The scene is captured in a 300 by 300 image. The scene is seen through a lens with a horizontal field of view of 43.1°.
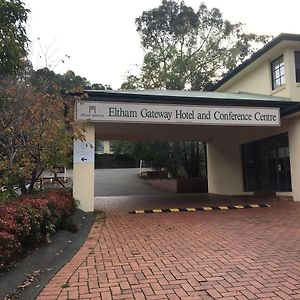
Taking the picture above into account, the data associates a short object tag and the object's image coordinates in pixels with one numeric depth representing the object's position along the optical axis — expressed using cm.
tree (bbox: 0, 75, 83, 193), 981
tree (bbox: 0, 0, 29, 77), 698
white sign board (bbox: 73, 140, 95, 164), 1230
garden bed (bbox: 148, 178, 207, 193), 2350
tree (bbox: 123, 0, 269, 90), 2925
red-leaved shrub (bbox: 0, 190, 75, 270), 527
